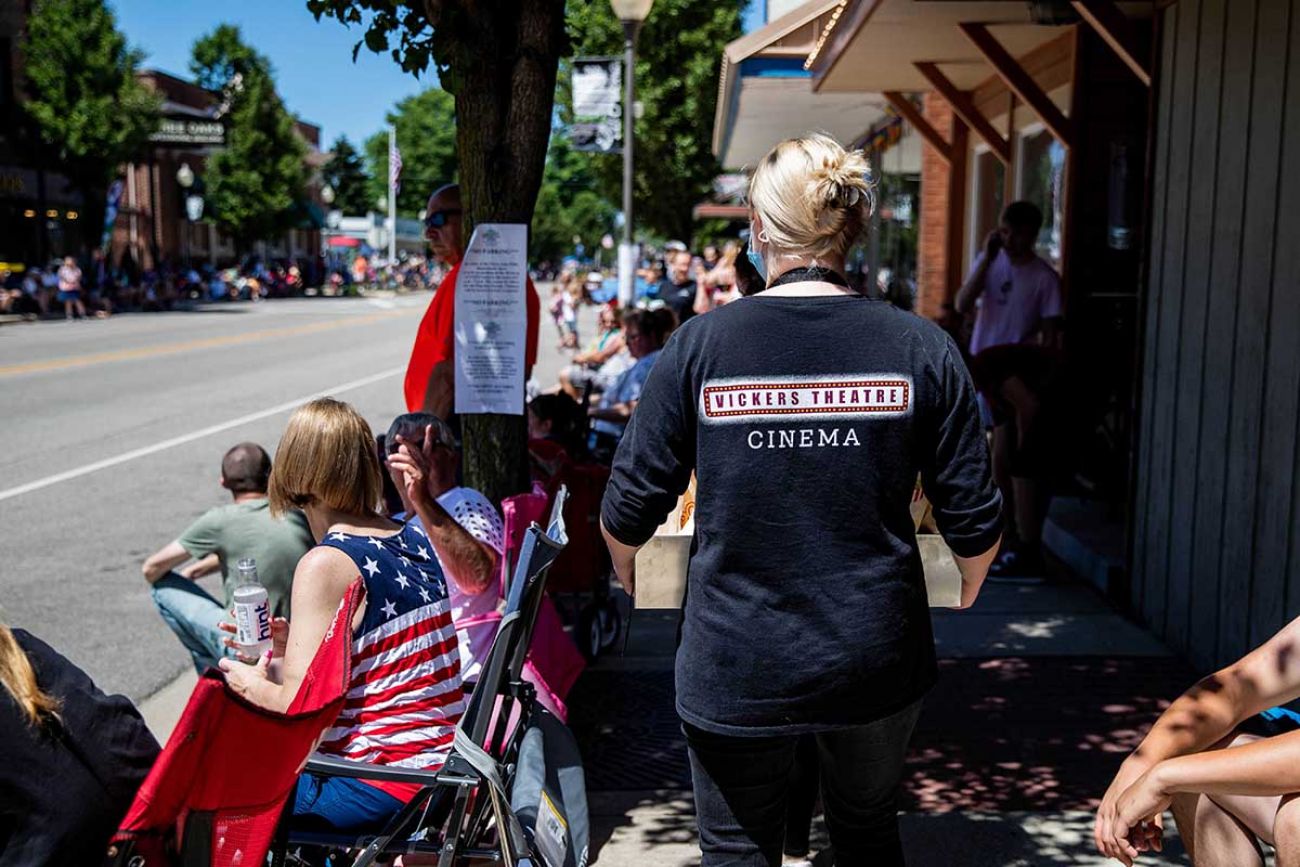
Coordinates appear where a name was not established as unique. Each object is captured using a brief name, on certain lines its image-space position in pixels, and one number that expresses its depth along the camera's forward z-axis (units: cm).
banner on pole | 1591
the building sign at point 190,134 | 4684
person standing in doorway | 731
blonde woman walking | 235
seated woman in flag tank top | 300
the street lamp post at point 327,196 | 7743
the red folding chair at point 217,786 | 225
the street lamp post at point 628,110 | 1318
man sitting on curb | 486
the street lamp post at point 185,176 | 4541
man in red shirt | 511
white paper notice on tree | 471
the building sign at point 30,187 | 4091
